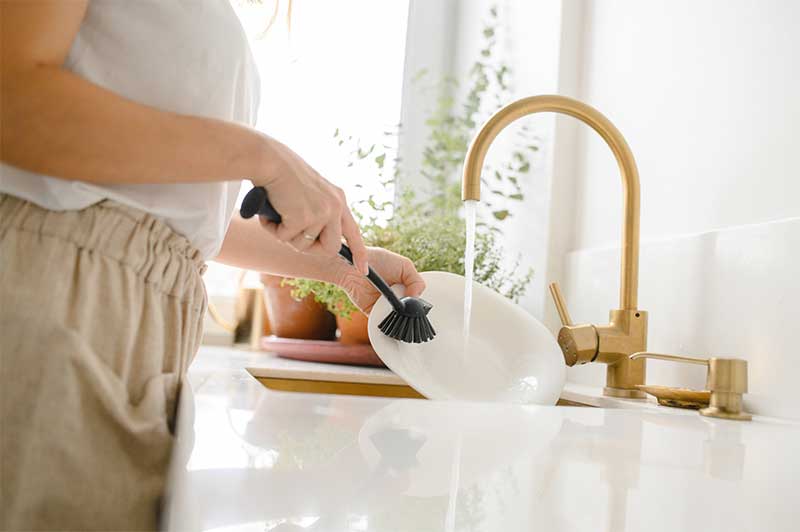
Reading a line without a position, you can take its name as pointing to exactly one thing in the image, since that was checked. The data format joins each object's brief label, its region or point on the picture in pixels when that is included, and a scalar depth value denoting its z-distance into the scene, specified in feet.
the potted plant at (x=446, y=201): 4.06
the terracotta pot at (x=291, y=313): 4.65
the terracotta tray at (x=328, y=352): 4.00
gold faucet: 3.05
